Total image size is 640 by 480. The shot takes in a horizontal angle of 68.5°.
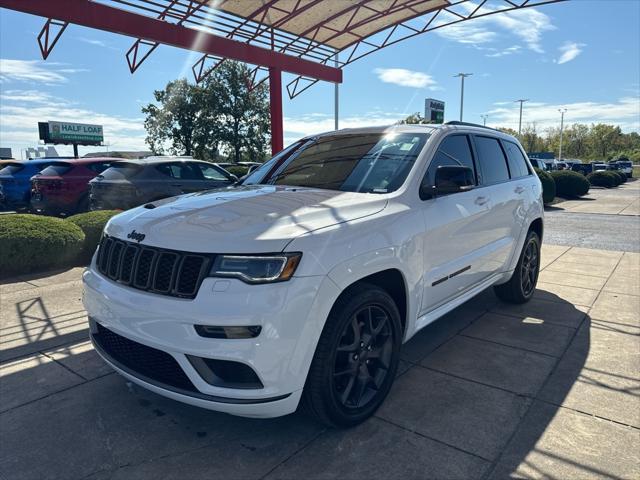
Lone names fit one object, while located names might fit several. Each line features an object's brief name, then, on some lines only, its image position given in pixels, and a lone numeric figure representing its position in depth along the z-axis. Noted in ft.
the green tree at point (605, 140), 280.72
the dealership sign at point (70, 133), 172.14
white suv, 7.57
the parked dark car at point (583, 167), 142.10
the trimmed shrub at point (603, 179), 99.86
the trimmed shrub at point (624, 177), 125.24
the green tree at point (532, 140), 291.58
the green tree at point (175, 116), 143.84
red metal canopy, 36.60
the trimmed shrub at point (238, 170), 67.93
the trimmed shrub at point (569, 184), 67.77
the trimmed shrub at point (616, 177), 101.32
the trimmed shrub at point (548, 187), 56.13
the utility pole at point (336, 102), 75.92
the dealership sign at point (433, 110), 69.35
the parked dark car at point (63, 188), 37.14
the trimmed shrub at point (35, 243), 20.29
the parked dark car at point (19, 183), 44.47
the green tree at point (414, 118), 196.13
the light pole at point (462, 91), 157.73
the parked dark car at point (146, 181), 30.66
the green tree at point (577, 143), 293.64
